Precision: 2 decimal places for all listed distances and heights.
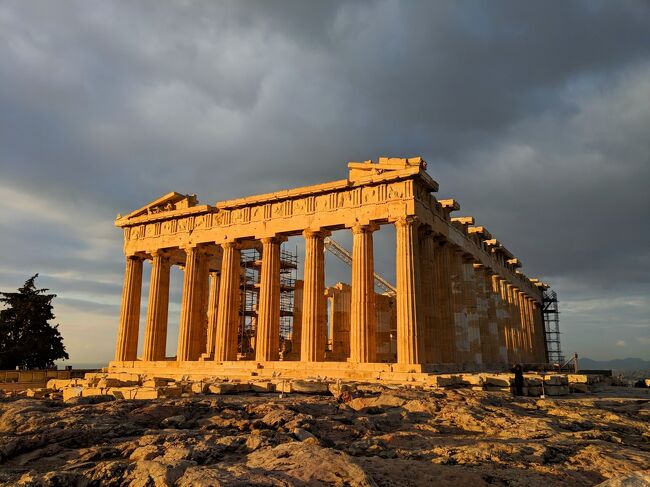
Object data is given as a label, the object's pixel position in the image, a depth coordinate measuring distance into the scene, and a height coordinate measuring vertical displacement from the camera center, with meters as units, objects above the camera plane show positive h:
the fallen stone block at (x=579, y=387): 21.78 -1.37
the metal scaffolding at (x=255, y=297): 41.97 +4.81
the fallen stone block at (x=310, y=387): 17.39 -1.12
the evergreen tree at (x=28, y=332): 38.53 +1.64
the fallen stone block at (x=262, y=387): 18.44 -1.17
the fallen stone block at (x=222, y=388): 17.39 -1.16
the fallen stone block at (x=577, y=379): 22.28 -1.06
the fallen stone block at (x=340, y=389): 16.15 -1.11
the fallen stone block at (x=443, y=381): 20.55 -1.06
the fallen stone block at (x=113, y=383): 20.45 -1.17
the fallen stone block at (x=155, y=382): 19.67 -1.11
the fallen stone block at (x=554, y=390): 20.34 -1.42
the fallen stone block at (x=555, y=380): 20.64 -1.04
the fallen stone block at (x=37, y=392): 19.17 -1.45
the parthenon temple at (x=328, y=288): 25.61 +4.30
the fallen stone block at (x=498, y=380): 20.55 -1.02
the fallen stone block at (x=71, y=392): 17.08 -1.28
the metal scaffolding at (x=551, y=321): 60.72 +3.74
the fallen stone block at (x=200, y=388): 17.38 -1.14
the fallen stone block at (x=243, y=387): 18.19 -1.17
